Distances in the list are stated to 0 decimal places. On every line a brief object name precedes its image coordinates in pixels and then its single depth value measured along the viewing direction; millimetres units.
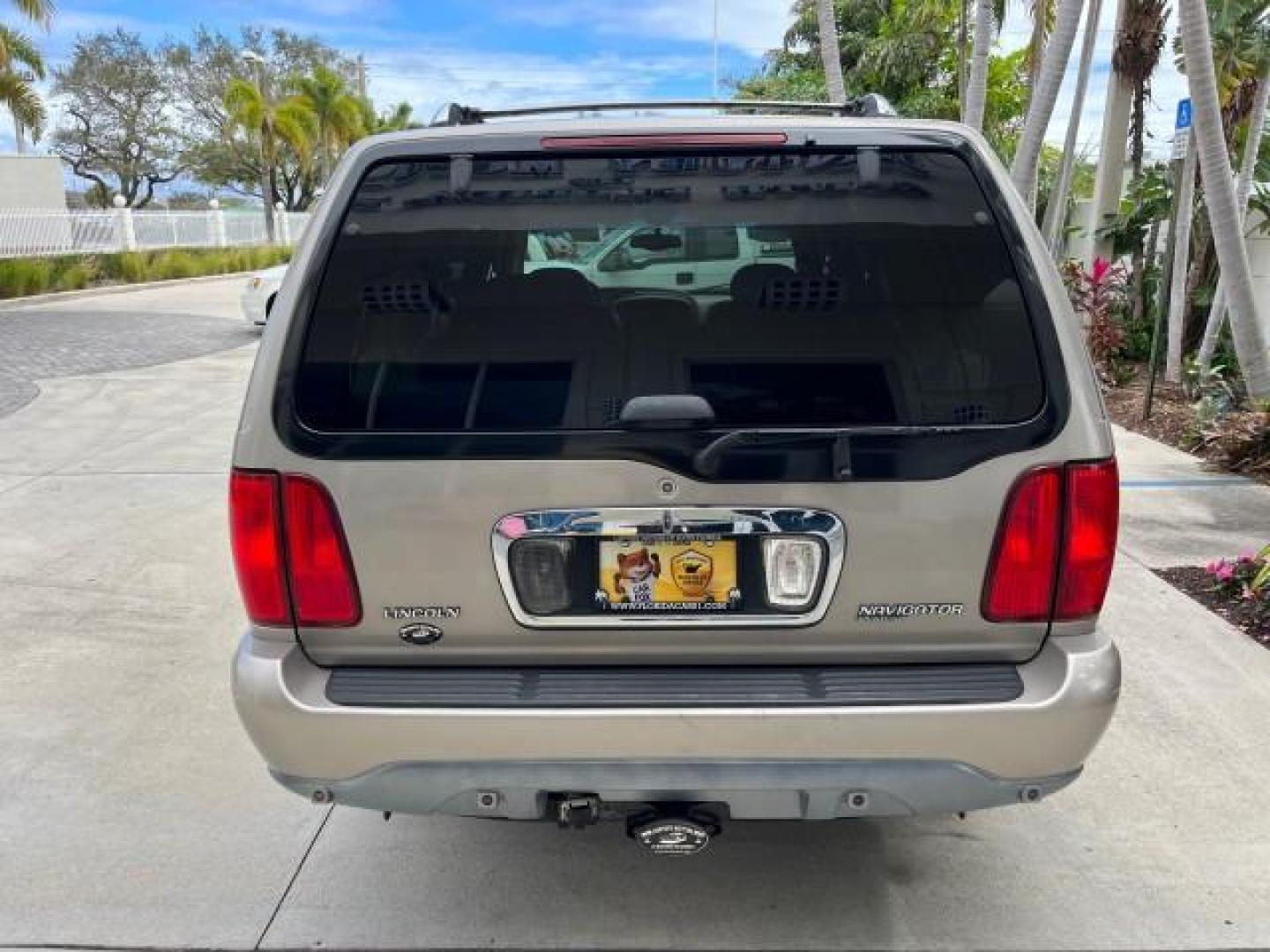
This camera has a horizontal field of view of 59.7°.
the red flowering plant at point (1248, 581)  4691
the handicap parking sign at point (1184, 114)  8109
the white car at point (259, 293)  14461
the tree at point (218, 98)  48531
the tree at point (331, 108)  40531
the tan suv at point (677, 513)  2262
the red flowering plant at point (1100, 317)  10578
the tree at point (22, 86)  18688
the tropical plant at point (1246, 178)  9070
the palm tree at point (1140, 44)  10773
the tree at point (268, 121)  34375
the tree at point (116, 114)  46656
